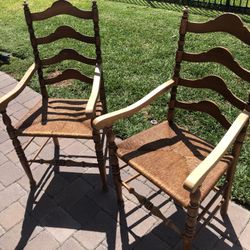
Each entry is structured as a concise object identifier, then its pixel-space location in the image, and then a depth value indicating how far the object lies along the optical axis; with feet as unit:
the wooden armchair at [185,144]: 7.23
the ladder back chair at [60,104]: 9.20
